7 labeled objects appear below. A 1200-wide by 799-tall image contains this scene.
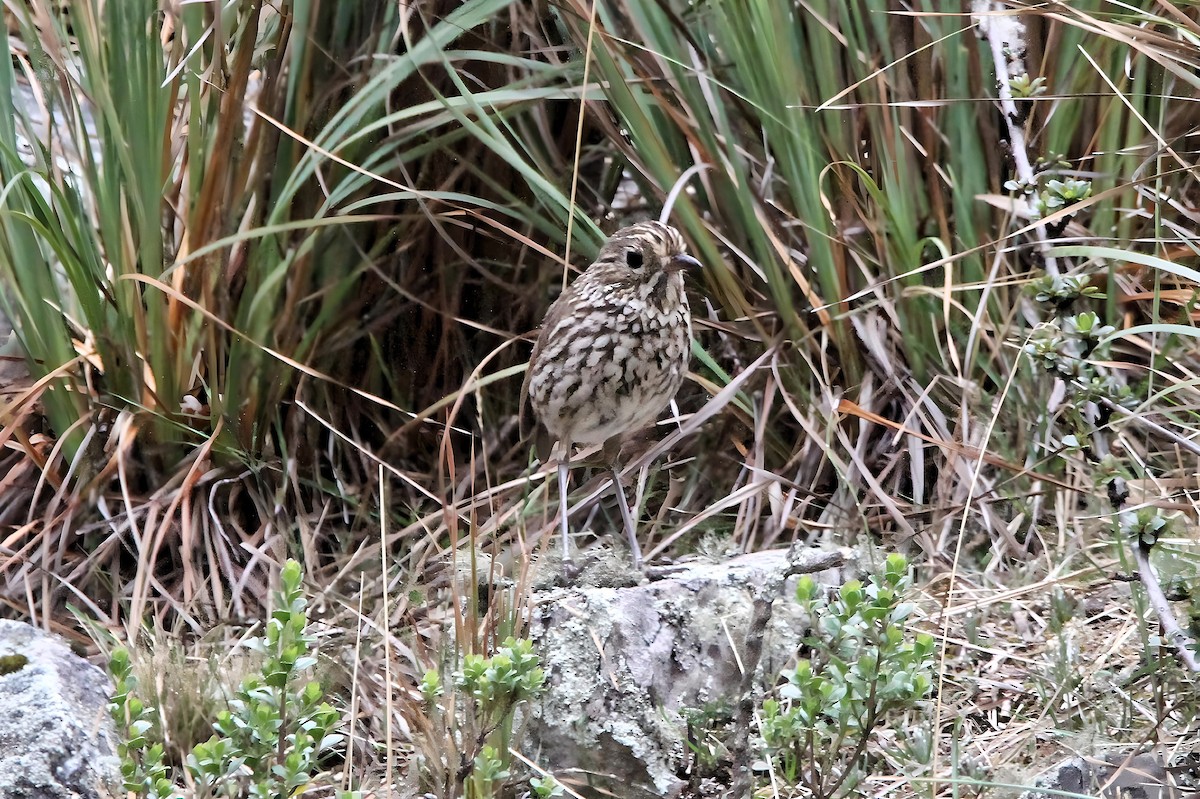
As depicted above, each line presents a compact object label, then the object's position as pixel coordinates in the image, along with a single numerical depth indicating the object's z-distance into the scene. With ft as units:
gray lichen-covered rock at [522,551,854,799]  16.24
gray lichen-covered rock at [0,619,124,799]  15.43
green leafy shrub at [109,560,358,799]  12.96
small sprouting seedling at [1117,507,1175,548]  14.66
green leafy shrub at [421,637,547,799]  13.92
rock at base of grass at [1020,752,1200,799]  14.08
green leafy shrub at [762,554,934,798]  13.19
